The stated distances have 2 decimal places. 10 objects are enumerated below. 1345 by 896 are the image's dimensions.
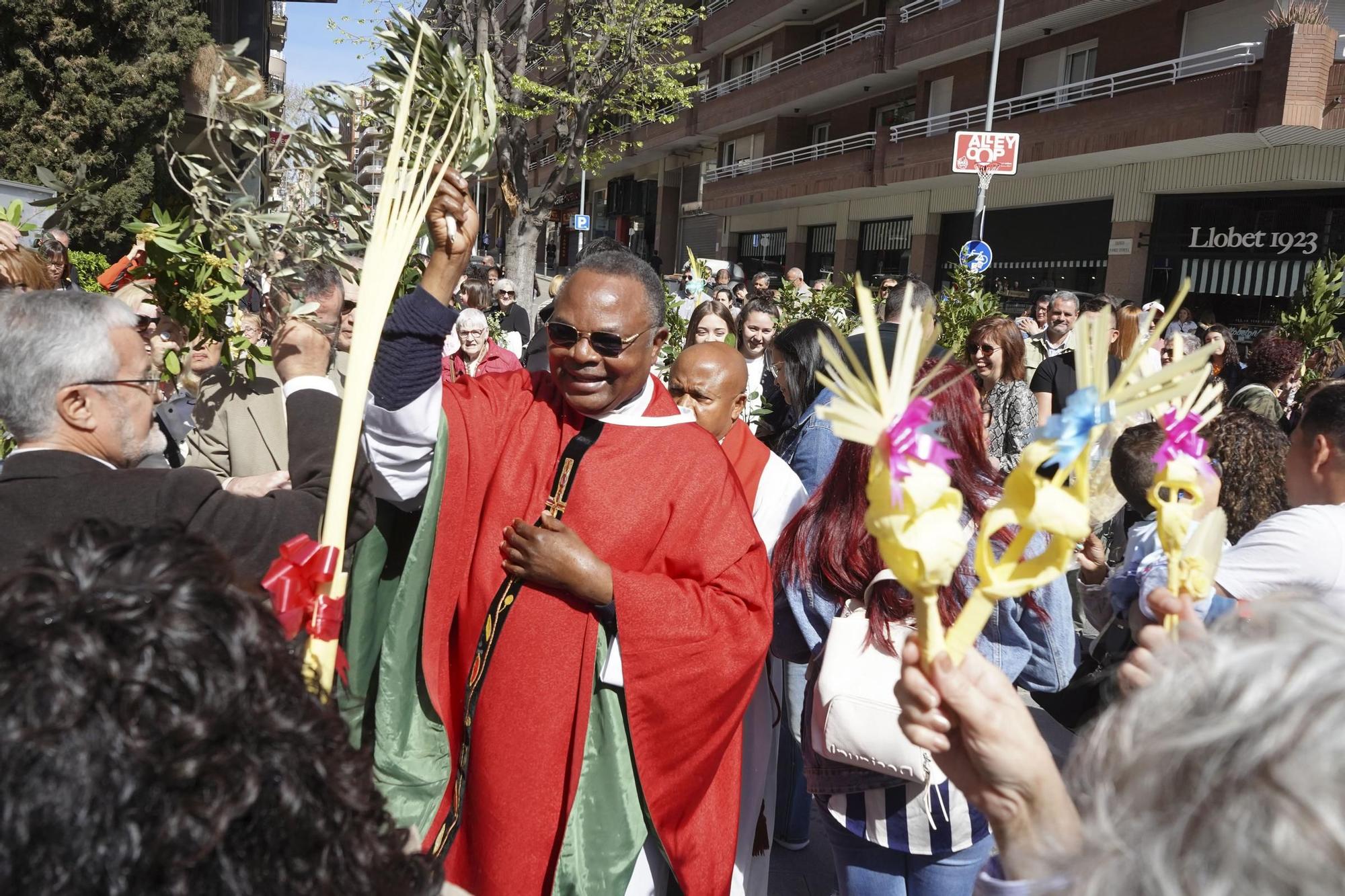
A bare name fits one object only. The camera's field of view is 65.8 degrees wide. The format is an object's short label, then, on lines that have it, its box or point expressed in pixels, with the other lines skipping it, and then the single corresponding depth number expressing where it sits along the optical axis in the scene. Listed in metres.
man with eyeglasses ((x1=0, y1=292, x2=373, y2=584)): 1.81
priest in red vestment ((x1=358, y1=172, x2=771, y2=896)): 2.43
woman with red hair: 2.41
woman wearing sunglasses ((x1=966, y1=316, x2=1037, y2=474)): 5.95
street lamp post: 18.69
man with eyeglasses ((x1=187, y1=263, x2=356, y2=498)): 3.14
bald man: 3.12
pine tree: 14.00
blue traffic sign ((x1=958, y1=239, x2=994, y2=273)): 11.33
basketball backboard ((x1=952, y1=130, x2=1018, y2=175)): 13.43
